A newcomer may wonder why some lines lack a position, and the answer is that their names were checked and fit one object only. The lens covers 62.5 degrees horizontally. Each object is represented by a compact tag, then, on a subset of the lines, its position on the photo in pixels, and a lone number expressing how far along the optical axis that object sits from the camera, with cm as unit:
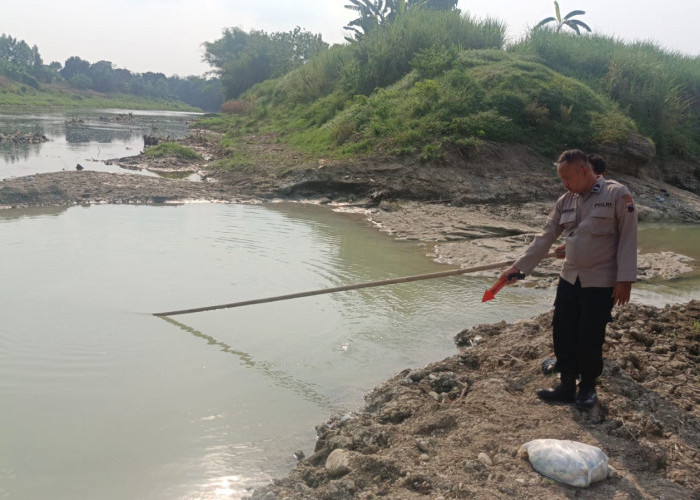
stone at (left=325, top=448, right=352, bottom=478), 289
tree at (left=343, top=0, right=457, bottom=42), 2869
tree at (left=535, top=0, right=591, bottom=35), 2380
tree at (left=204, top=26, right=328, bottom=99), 4759
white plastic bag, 267
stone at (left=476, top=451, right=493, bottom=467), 287
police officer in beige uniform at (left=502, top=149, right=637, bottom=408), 328
